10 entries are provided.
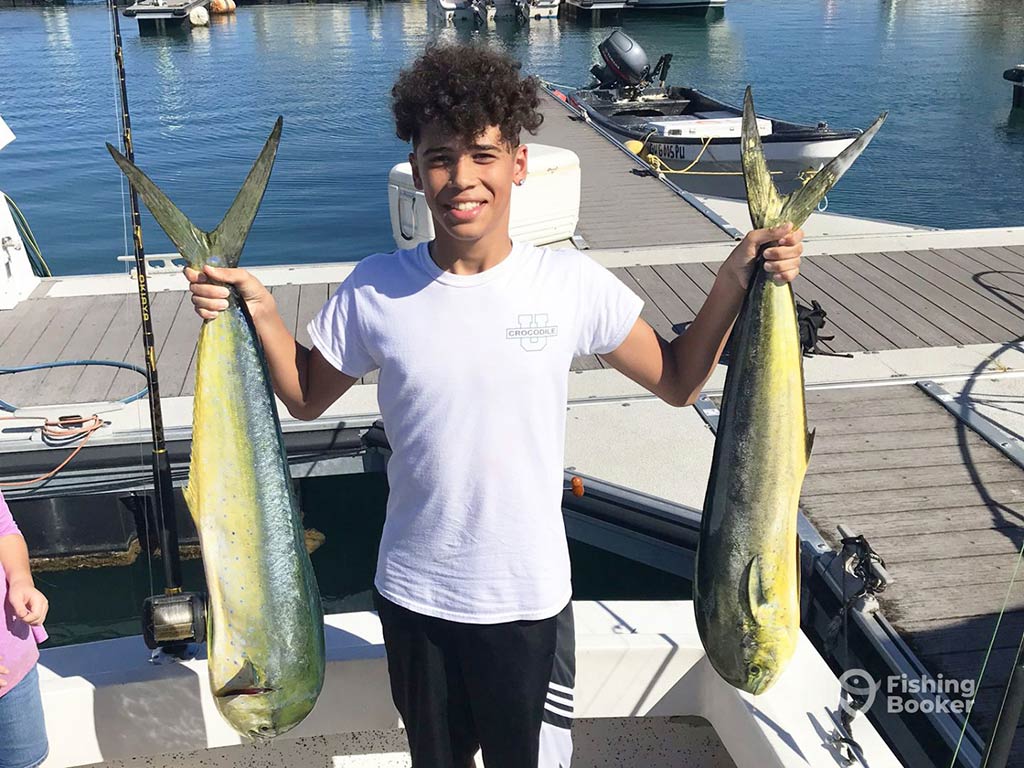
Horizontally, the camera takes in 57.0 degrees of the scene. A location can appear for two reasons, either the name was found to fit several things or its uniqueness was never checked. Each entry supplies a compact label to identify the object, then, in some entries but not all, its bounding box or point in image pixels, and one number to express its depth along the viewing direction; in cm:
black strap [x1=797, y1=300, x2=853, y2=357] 484
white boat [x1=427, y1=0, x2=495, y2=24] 4056
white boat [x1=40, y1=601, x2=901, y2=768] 235
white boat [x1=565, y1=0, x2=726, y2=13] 4038
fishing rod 221
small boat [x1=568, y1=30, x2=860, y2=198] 1187
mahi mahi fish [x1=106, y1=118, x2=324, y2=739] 173
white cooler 623
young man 166
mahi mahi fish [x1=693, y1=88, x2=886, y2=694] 178
